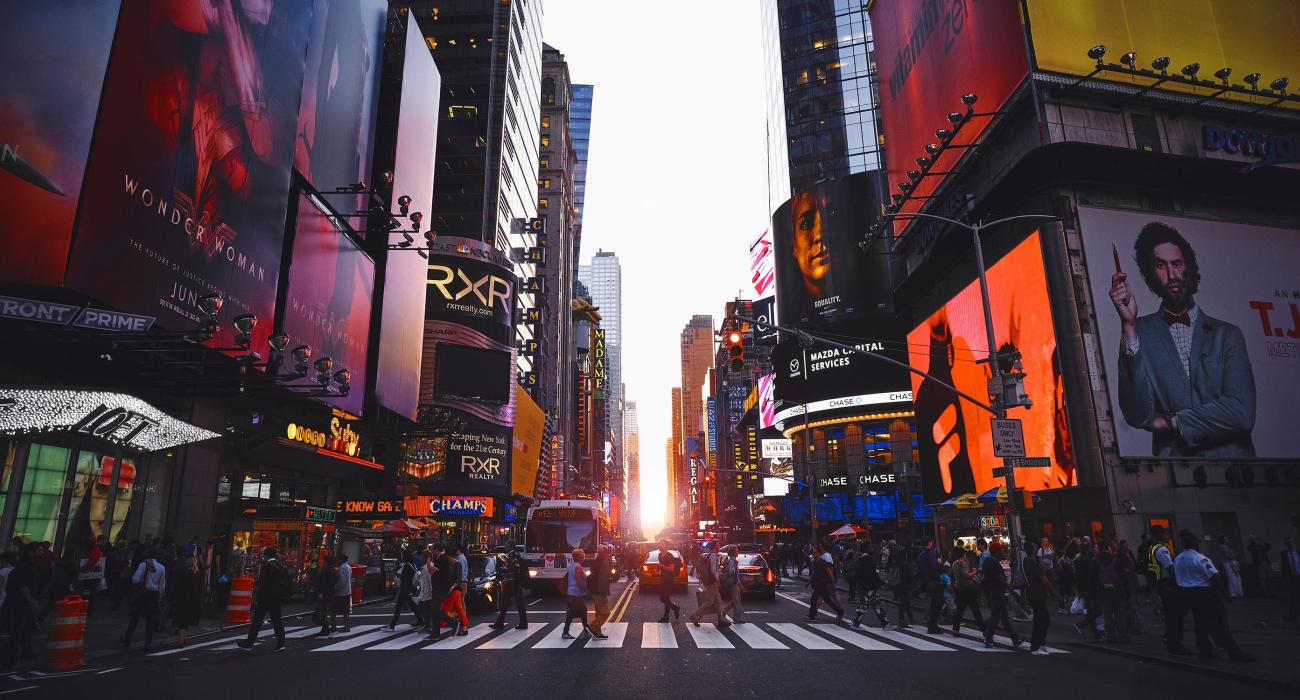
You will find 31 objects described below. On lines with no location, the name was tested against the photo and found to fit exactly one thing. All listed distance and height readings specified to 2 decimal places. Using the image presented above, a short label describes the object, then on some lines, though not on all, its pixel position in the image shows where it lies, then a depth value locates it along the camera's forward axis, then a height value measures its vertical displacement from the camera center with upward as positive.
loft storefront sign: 14.79 +2.38
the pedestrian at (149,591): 12.35 -1.37
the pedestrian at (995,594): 12.55 -1.66
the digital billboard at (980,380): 26.11 +5.70
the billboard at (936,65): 29.70 +21.75
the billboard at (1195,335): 25.06 +6.39
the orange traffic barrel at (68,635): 10.42 -1.80
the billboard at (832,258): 65.31 +24.48
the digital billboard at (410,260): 34.88 +14.04
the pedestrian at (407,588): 16.31 -1.82
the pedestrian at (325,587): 14.99 -1.60
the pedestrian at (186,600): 13.14 -1.64
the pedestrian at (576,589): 13.95 -1.63
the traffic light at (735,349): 15.23 +3.52
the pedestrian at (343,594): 15.14 -1.78
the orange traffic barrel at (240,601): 17.23 -2.17
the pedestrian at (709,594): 15.96 -2.01
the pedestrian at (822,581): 17.19 -1.87
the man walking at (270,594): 12.76 -1.49
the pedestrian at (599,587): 13.74 -1.63
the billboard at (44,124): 13.27 +7.92
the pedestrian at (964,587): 14.52 -1.76
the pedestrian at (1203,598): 10.30 -1.48
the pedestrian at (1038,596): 11.74 -1.59
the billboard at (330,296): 25.66 +8.80
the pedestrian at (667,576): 16.76 -1.69
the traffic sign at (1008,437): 16.11 +1.57
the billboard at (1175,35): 28.34 +19.91
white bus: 26.81 -0.88
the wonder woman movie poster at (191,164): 15.38 +9.31
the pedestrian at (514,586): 15.62 -1.75
